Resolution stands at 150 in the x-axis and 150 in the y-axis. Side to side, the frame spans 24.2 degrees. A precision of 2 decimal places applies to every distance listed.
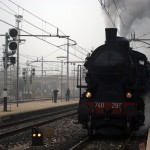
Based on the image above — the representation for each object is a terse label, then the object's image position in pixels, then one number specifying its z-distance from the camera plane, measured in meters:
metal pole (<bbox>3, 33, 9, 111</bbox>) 24.12
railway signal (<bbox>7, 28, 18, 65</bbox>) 23.16
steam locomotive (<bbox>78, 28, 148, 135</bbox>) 12.63
